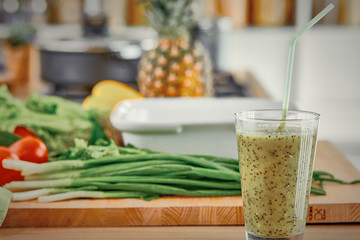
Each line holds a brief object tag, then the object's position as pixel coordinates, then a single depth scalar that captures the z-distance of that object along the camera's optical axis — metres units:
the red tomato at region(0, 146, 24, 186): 0.93
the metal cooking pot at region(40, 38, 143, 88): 1.89
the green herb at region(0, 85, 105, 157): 1.10
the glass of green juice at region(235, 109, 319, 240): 0.77
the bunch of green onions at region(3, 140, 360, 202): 0.91
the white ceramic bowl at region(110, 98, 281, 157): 1.00
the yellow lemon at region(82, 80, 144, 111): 1.34
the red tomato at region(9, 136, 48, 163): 0.98
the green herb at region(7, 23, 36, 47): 2.45
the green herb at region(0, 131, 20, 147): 1.04
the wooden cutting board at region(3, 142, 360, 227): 0.87
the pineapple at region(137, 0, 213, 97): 1.51
